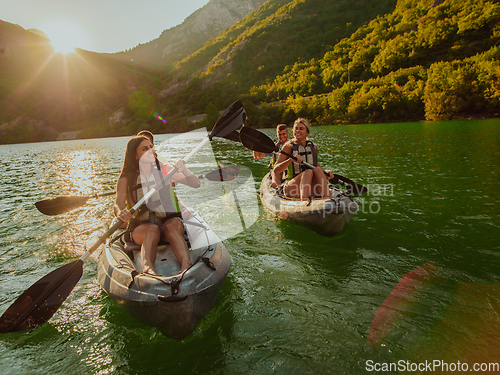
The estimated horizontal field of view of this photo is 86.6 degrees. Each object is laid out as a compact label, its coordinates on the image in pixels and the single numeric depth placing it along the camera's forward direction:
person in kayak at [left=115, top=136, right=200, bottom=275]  3.58
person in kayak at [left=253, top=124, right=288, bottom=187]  7.66
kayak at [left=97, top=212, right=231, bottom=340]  2.75
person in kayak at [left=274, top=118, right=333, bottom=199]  5.81
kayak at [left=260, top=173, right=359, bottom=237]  5.15
